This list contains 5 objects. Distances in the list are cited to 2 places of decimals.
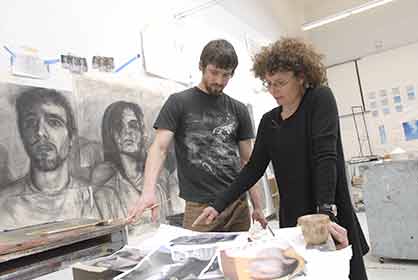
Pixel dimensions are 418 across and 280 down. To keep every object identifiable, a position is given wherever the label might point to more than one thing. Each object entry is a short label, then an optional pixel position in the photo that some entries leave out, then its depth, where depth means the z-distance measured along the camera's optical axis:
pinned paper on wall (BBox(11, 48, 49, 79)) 1.55
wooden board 0.73
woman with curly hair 0.94
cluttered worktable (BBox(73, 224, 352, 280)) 0.56
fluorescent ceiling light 4.17
